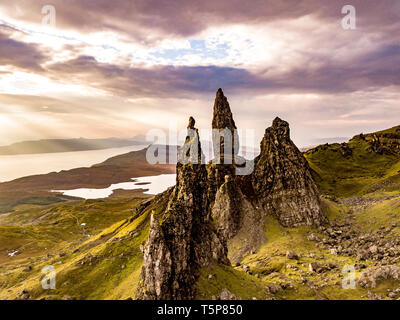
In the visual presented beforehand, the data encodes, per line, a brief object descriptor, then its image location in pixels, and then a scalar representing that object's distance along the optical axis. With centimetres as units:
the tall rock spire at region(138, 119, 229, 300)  4681
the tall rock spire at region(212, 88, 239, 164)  13038
